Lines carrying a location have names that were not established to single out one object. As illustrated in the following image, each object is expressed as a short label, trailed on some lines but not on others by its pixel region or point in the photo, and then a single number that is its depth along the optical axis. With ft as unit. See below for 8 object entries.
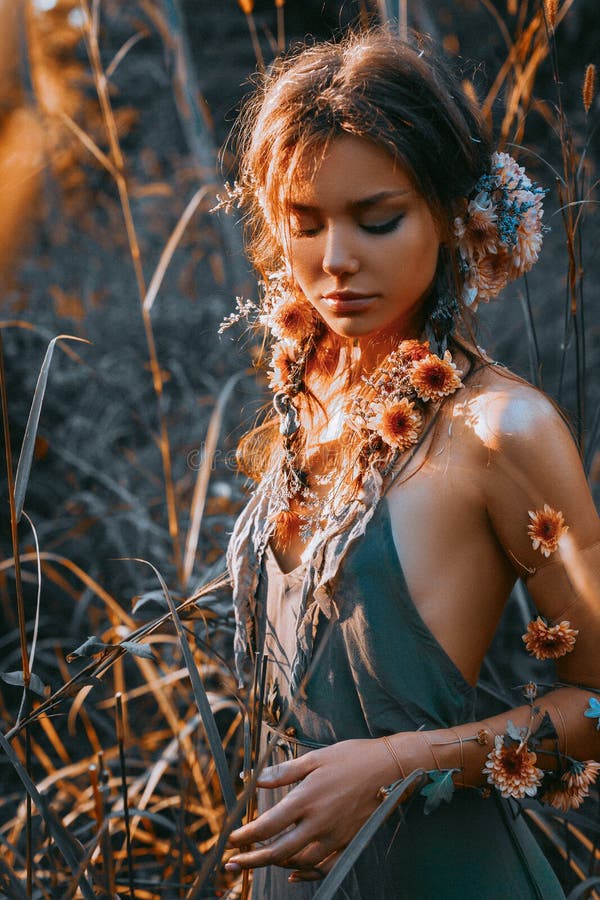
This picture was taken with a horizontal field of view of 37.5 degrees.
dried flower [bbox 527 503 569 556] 2.76
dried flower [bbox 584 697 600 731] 2.82
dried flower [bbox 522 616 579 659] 2.84
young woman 2.79
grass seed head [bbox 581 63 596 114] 3.14
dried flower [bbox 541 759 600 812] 2.87
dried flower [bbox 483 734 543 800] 2.79
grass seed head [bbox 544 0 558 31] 3.19
